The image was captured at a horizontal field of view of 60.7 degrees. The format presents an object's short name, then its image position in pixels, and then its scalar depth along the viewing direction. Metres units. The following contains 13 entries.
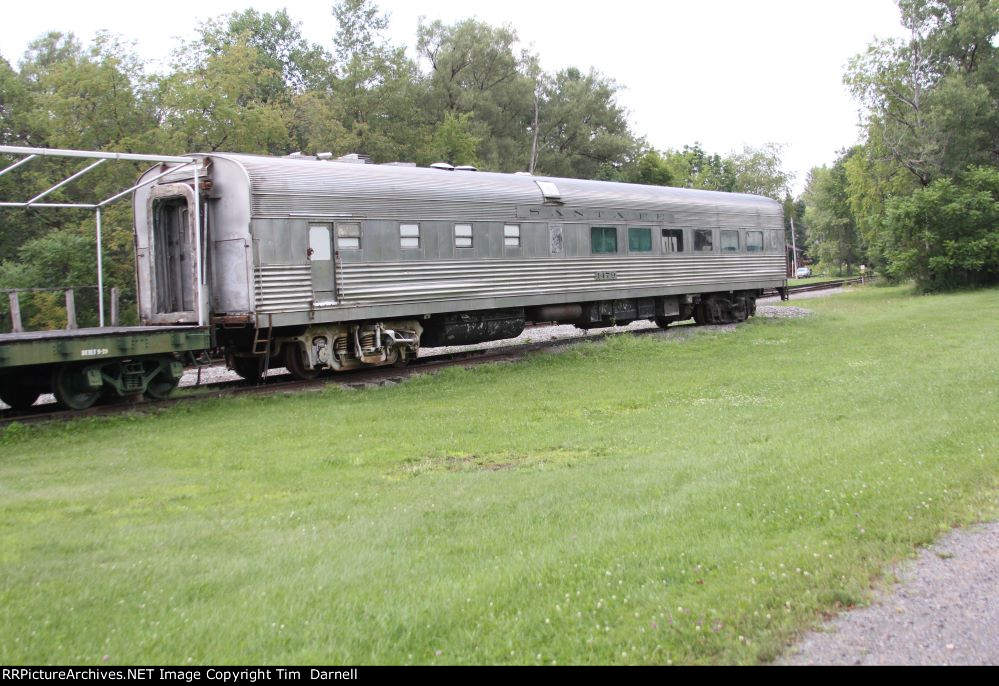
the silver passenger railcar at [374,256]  13.90
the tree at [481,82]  49.72
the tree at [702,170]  74.81
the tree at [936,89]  41.16
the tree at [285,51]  45.38
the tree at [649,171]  58.81
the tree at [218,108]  28.00
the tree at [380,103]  40.16
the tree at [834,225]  81.00
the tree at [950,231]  38.62
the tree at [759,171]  93.75
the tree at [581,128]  54.94
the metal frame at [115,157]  10.61
